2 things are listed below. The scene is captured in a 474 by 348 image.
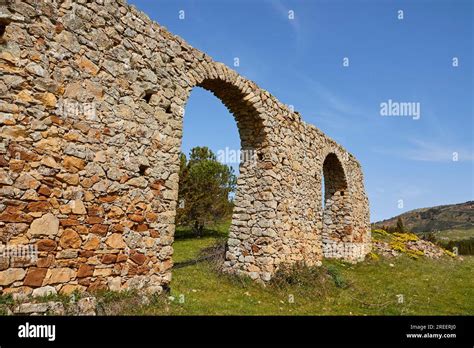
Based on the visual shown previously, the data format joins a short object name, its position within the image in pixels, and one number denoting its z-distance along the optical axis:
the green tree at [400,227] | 29.72
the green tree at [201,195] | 17.75
